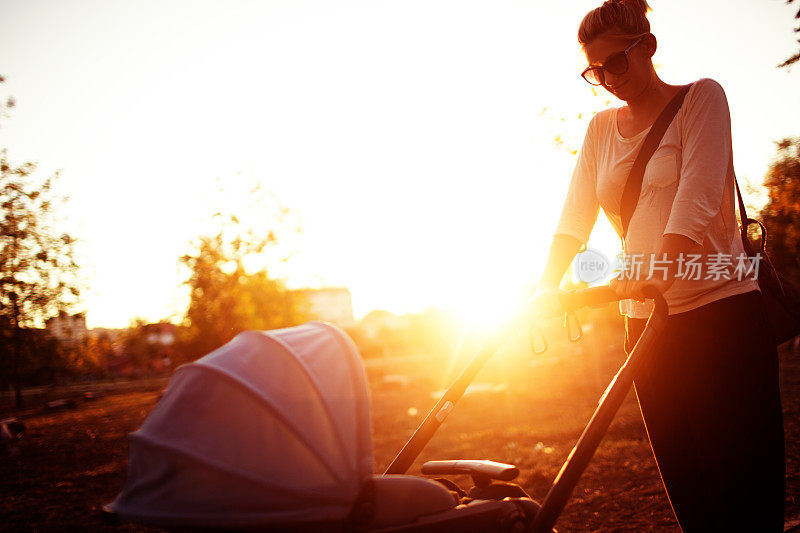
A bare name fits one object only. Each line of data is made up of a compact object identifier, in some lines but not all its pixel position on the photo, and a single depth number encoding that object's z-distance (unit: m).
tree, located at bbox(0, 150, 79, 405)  16.99
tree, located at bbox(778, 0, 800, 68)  4.82
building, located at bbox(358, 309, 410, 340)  93.03
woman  2.10
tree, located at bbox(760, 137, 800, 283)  16.30
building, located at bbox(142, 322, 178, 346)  39.25
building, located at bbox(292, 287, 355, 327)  99.43
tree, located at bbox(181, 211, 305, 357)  32.06
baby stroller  1.59
